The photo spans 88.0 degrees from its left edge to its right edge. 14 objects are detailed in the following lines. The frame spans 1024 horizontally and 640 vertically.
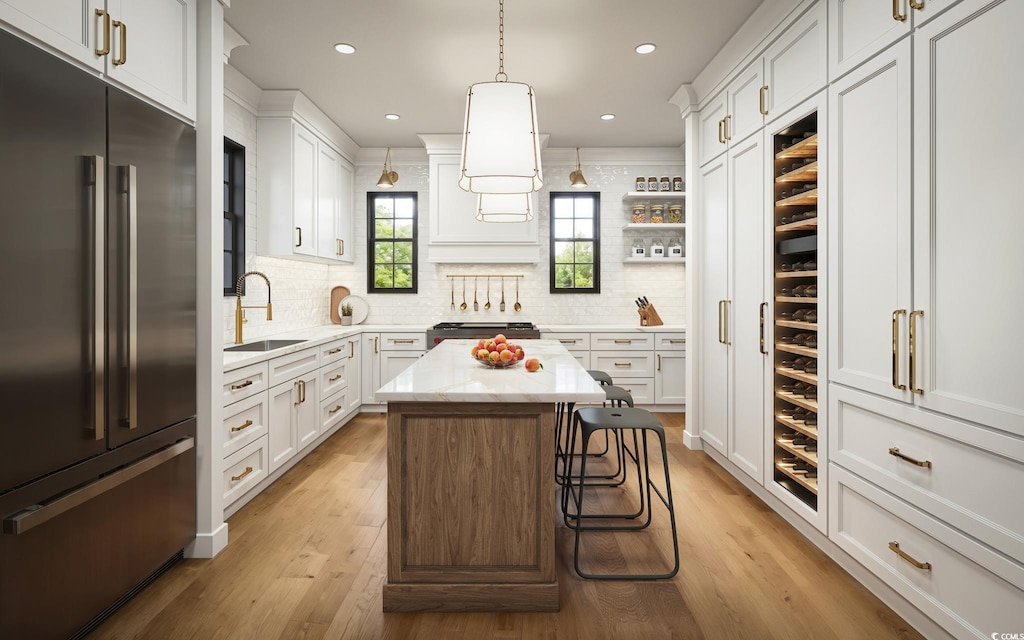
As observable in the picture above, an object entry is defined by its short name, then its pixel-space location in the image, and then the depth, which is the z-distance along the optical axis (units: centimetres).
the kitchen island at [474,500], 196
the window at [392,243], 571
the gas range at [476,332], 505
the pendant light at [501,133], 223
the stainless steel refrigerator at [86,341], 147
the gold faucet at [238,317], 360
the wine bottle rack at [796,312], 257
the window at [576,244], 571
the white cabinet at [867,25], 178
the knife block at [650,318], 539
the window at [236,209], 388
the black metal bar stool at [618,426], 218
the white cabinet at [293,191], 408
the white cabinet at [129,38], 157
